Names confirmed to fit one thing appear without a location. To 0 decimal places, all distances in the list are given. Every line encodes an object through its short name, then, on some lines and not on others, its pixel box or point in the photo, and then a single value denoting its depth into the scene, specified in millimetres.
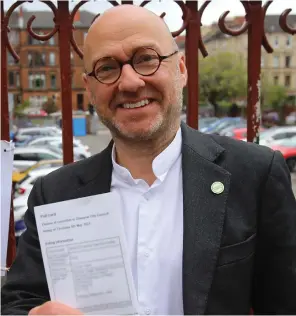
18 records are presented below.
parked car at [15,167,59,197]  8047
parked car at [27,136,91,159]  13027
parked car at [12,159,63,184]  10078
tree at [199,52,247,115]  45281
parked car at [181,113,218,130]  25520
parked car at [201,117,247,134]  20472
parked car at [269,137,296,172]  6626
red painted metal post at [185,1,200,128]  1875
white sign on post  1689
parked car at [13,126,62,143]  22841
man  1403
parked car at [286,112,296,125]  34906
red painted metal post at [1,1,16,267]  1872
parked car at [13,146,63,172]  13150
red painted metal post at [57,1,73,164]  1884
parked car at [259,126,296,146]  12398
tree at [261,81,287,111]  45681
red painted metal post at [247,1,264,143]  1873
